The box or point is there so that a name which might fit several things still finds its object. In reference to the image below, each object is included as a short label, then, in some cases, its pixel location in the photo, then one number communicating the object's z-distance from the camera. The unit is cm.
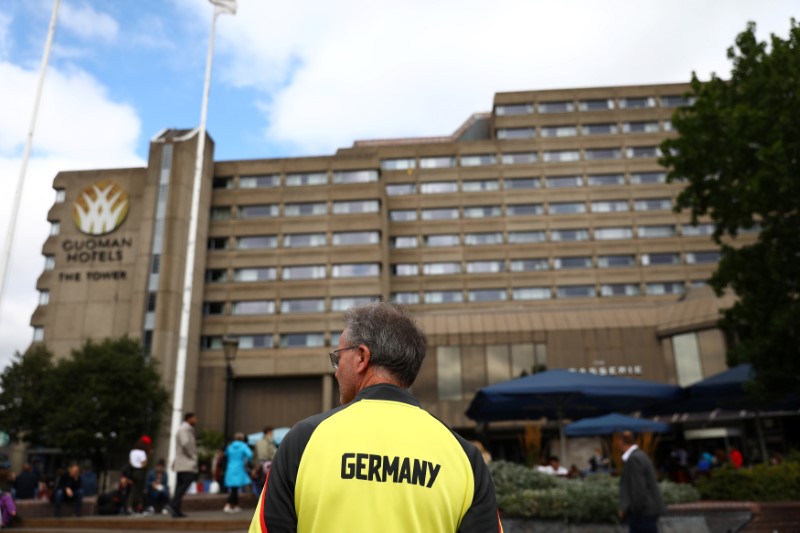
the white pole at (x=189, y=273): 2012
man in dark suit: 702
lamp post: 1753
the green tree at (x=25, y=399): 3728
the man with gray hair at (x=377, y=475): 162
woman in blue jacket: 1277
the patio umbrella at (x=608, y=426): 1728
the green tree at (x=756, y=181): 1478
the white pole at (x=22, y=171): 1599
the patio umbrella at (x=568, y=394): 1208
